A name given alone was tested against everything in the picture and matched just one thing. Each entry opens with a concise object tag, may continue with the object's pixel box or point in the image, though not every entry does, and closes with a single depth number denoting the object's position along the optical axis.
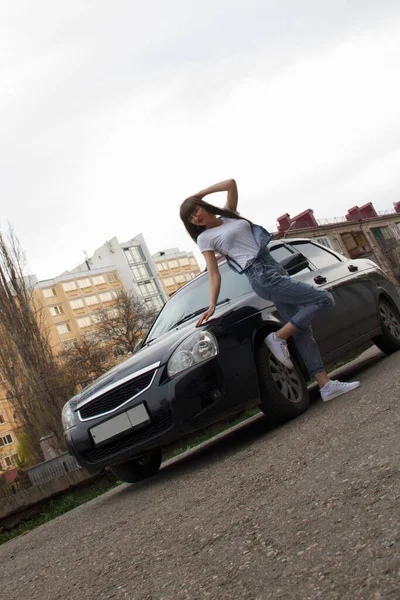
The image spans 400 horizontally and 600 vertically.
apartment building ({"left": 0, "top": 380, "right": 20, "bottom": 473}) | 73.06
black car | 4.82
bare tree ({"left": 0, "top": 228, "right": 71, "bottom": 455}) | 33.56
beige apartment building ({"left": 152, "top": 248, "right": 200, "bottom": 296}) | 94.31
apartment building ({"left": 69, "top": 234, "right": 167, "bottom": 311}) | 90.06
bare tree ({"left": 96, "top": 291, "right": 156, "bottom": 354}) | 56.50
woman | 5.26
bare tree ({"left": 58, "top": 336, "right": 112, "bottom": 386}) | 48.00
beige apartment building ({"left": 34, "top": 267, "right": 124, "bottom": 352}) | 82.38
